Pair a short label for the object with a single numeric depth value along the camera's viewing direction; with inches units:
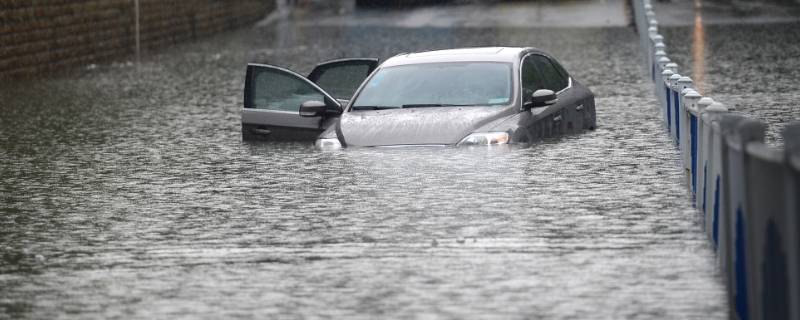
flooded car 1113.4
